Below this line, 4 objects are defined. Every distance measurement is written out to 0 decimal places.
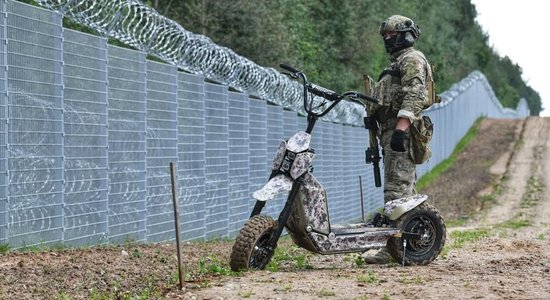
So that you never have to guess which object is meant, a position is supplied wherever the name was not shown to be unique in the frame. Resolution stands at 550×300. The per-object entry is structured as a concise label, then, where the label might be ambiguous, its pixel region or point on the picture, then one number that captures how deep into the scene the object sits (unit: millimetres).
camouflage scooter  16187
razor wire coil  20695
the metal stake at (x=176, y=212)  13703
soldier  18344
